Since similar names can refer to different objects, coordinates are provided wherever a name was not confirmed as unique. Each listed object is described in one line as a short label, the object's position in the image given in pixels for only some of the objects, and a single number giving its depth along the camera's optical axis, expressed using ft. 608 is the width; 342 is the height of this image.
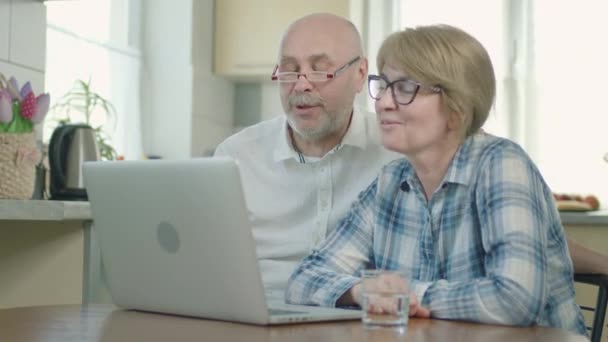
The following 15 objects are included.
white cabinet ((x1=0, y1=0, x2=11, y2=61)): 8.32
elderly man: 6.76
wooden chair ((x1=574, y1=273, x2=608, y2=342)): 5.32
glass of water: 4.09
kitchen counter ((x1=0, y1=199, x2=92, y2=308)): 7.62
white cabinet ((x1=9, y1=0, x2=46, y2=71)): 8.52
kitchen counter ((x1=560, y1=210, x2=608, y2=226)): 9.91
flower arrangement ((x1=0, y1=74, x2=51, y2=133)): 7.20
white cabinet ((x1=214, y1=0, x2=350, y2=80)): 14.89
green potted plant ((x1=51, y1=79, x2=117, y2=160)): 11.49
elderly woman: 4.81
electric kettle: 8.69
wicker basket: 7.07
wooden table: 3.82
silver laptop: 3.99
